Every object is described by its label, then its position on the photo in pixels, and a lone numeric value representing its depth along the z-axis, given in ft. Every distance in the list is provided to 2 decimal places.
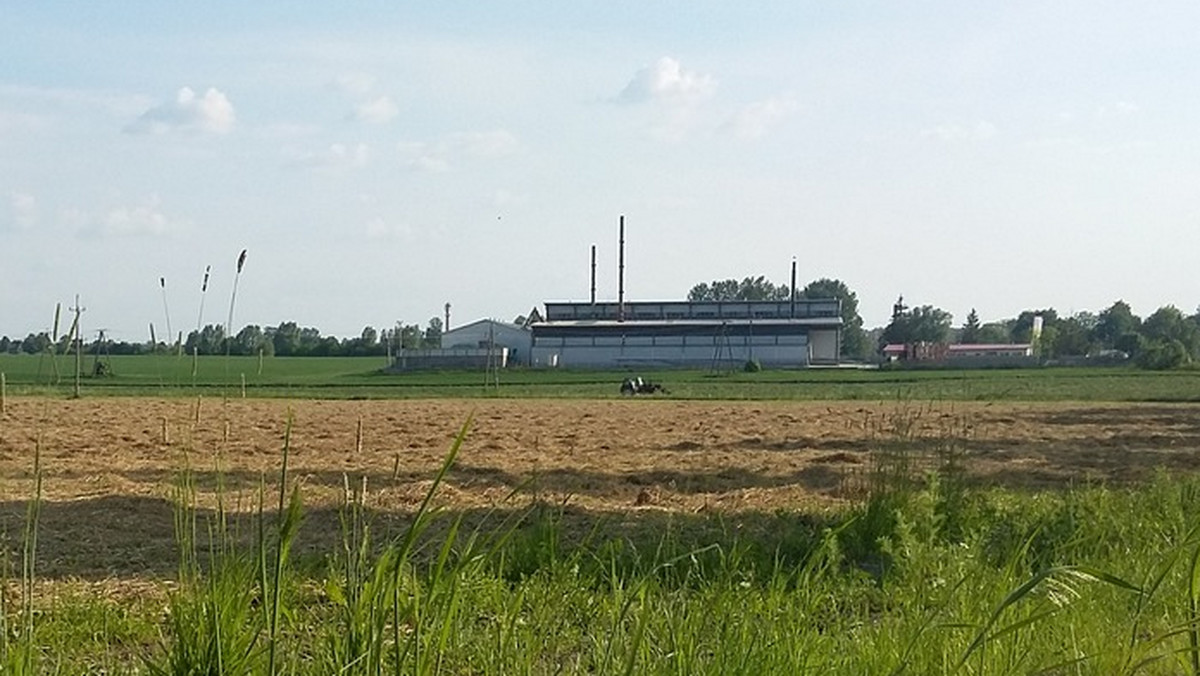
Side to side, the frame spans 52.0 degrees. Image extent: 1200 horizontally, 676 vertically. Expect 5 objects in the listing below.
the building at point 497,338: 328.49
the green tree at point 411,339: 256.44
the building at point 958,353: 304.09
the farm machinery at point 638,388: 170.56
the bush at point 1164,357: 271.69
